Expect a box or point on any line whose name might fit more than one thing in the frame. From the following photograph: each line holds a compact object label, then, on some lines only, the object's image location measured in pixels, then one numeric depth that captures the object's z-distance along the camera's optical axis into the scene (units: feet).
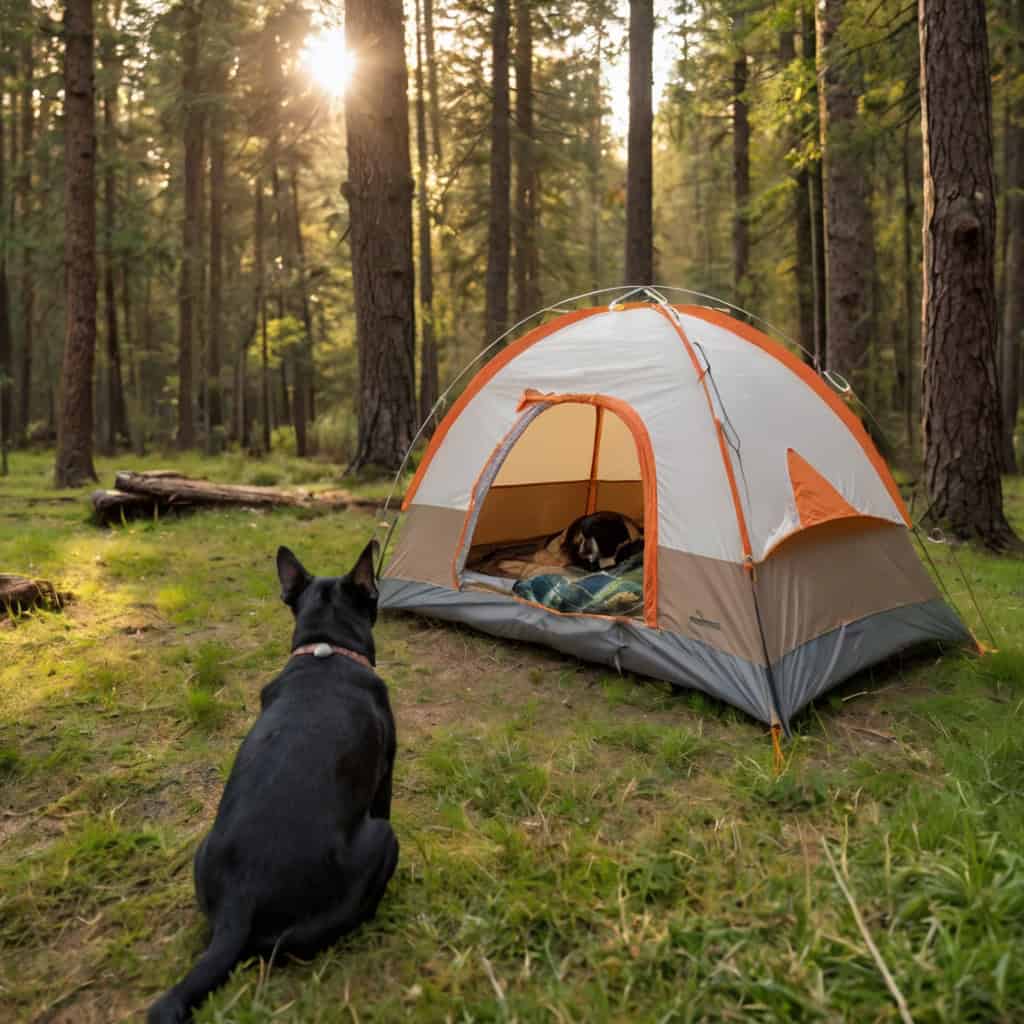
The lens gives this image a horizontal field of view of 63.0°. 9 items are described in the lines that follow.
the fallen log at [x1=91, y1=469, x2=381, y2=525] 26.81
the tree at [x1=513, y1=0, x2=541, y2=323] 48.14
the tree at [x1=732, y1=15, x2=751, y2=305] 44.88
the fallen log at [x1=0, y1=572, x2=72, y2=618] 17.17
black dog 6.91
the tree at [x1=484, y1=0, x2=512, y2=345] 41.86
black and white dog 20.70
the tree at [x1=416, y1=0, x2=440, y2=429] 51.83
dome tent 13.19
